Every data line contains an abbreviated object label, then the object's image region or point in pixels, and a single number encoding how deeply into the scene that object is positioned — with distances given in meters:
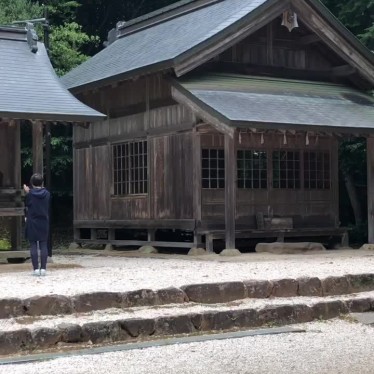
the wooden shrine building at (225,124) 17.14
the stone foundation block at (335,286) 11.11
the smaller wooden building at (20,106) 13.93
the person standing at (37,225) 11.75
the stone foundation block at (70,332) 8.33
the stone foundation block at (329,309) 10.27
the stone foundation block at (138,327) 8.76
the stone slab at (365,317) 10.07
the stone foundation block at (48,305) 8.89
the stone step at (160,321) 8.20
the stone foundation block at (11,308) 8.74
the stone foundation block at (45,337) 8.17
